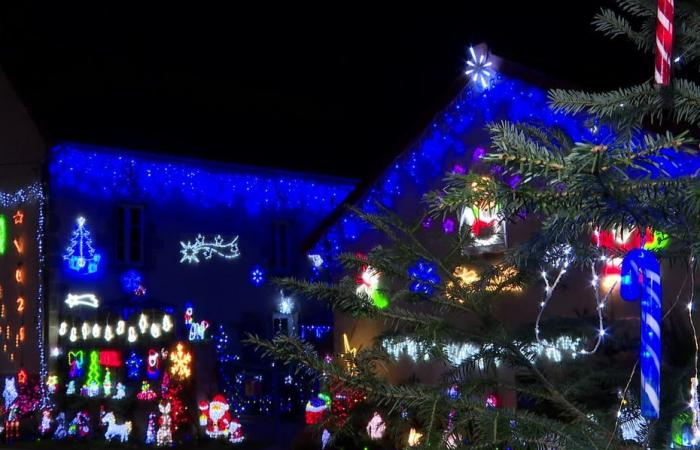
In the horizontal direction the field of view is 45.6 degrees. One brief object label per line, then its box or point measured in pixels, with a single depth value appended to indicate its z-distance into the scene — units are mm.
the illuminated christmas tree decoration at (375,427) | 4821
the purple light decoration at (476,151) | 10659
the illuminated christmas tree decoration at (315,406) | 13904
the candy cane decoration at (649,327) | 2357
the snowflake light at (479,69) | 10641
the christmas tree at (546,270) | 2080
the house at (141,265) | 19656
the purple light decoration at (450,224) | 9527
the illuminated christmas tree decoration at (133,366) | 19219
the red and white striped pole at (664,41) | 2318
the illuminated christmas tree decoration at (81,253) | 21172
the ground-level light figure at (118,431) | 18828
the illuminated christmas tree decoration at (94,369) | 19769
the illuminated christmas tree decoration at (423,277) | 2930
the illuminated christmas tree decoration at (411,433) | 4066
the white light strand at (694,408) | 2660
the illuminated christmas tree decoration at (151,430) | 18500
